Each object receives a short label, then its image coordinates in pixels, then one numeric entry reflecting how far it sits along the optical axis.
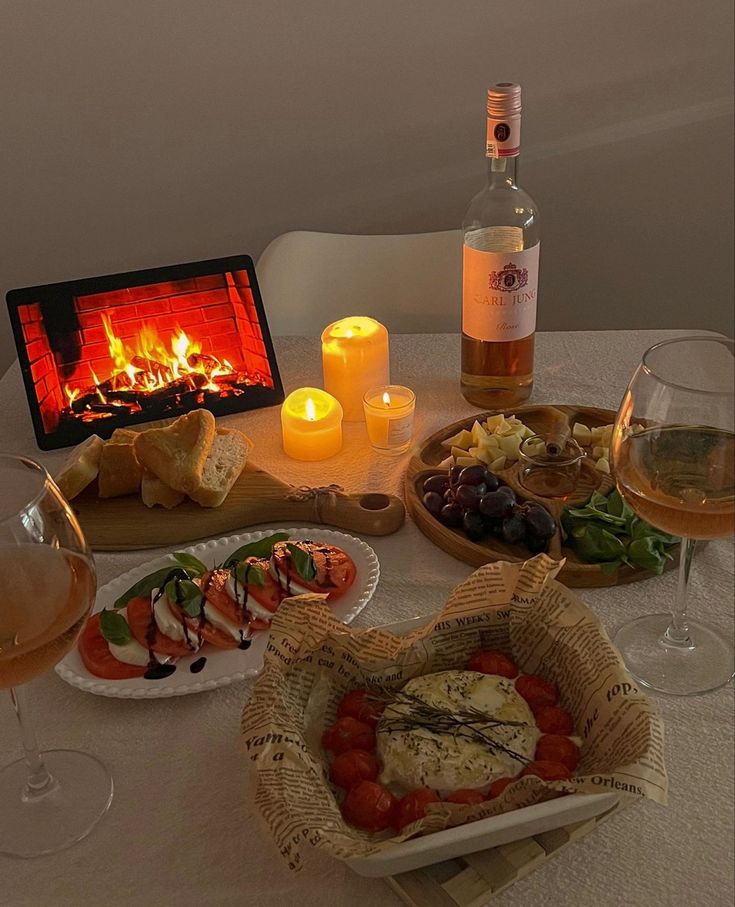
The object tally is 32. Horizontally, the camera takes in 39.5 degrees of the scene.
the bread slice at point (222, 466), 1.19
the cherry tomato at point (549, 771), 0.72
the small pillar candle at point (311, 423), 1.30
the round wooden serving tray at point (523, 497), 1.05
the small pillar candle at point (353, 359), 1.38
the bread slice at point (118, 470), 1.21
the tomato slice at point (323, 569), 1.00
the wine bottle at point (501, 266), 1.24
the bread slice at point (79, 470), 1.20
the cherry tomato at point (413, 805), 0.71
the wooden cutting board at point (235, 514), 1.16
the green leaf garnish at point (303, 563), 0.99
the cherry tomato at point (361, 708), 0.80
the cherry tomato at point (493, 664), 0.83
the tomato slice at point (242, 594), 0.95
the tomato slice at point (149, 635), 0.93
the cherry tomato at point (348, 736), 0.77
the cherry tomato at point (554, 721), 0.78
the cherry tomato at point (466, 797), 0.71
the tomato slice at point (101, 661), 0.93
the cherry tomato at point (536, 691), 0.80
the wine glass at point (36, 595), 0.70
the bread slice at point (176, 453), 1.19
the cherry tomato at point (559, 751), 0.75
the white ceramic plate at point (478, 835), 0.66
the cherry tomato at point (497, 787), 0.72
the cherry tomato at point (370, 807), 0.72
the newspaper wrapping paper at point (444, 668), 0.68
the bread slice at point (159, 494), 1.20
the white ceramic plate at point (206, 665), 0.91
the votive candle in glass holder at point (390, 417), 1.30
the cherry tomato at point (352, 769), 0.75
